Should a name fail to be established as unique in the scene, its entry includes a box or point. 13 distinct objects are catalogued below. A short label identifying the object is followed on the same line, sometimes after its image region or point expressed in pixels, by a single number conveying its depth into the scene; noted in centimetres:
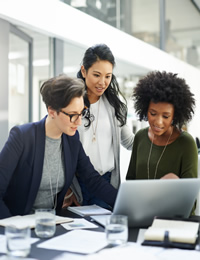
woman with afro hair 205
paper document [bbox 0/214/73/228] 163
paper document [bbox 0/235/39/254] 134
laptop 156
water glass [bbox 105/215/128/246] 138
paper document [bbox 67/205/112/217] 191
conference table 130
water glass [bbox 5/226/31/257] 127
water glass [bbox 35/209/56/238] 150
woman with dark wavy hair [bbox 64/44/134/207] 239
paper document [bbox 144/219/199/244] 140
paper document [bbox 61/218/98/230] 166
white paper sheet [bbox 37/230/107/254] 136
